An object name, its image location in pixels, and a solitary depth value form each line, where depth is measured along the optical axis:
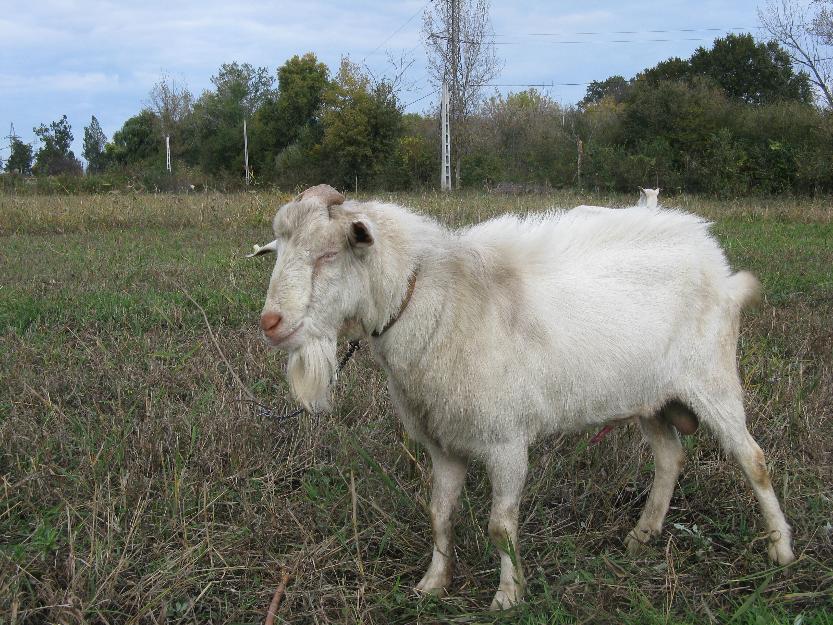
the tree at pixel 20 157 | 54.75
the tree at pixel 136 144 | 57.19
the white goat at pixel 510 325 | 2.64
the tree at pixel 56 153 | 52.25
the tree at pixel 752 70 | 35.62
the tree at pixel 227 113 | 51.41
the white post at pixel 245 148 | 44.56
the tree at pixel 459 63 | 32.31
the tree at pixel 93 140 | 70.38
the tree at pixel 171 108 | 58.28
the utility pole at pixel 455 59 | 32.16
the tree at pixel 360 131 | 31.34
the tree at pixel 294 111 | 38.22
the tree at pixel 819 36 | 24.42
